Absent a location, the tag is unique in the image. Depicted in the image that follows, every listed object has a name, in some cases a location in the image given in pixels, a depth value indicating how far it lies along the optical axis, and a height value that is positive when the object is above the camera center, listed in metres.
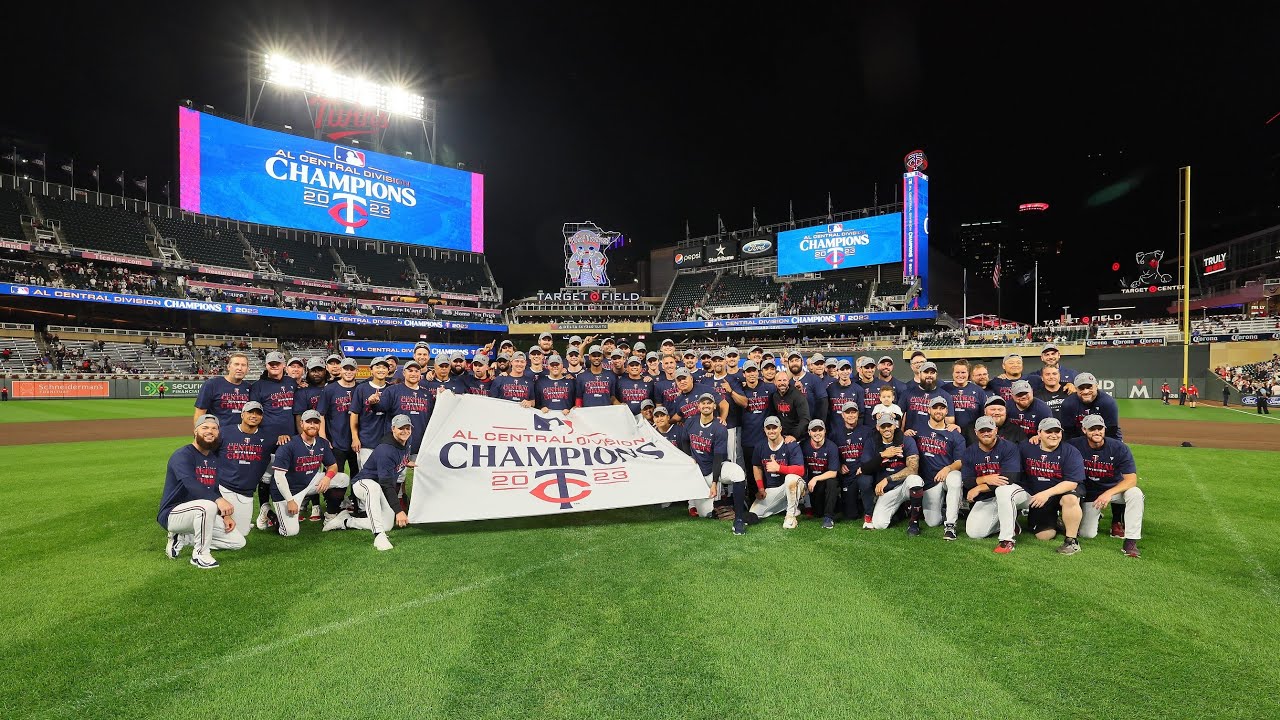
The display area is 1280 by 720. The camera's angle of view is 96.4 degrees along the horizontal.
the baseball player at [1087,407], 7.16 -0.70
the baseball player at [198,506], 5.52 -1.48
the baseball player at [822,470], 7.14 -1.48
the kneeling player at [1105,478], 6.17 -1.40
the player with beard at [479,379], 9.34 -0.40
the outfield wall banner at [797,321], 46.62 +2.91
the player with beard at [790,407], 7.73 -0.73
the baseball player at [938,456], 6.86 -1.26
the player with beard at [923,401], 7.35 -0.64
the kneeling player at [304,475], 6.59 -1.44
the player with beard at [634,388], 8.95 -0.54
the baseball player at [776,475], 7.09 -1.55
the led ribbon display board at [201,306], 36.38 +3.57
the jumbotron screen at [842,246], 50.44 +10.01
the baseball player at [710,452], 7.34 -1.28
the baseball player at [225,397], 6.94 -0.52
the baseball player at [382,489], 6.34 -1.53
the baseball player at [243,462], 6.34 -1.22
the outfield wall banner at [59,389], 30.28 -1.85
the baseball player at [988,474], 6.50 -1.39
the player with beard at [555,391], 8.52 -0.55
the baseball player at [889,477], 6.86 -1.51
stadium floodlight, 48.03 +23.82
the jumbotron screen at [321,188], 44.22 +14.60
